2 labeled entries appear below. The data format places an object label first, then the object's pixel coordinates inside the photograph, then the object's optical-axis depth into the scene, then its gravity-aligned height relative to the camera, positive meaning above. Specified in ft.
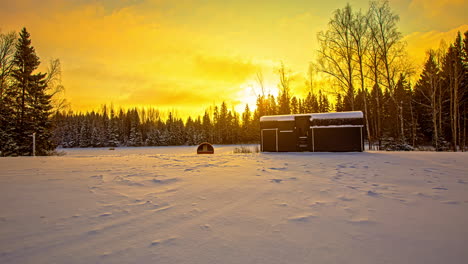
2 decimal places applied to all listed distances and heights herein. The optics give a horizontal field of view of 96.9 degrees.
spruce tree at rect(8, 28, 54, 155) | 50.93 +11.02
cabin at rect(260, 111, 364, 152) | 38.09 +1.35
